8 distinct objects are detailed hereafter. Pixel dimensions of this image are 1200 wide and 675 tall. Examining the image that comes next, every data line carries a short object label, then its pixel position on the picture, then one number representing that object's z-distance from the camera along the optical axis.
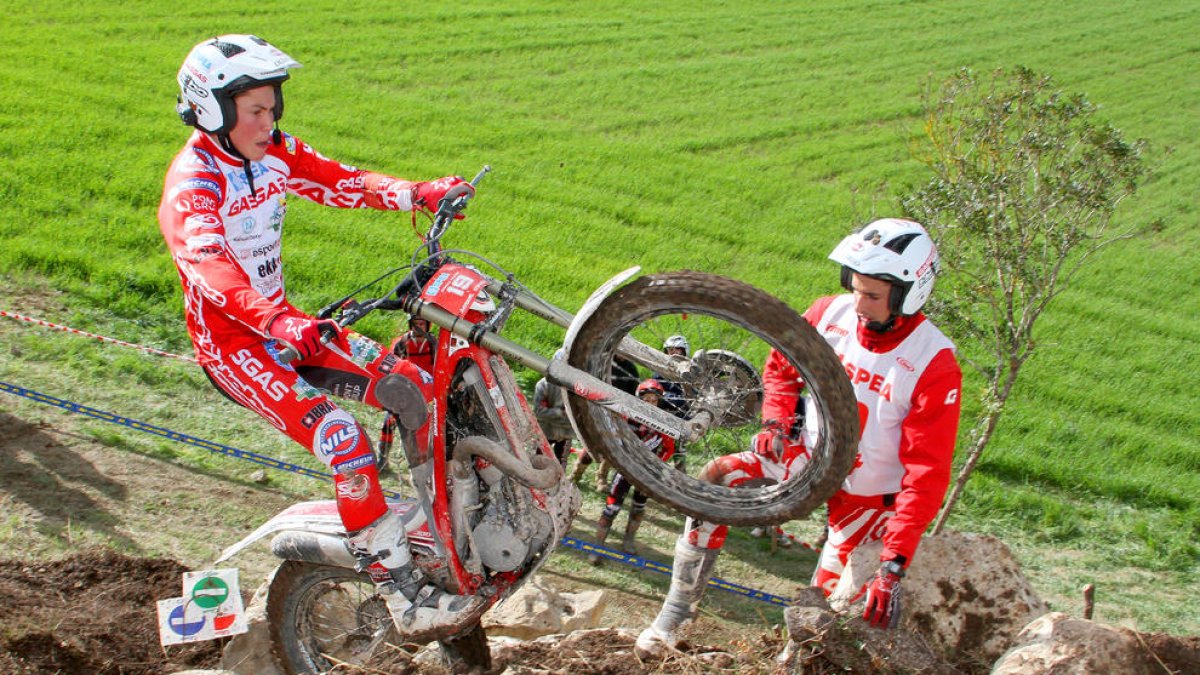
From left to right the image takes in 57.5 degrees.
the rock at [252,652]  5.55
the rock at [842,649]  4.25
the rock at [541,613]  6.10
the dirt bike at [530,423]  4.25
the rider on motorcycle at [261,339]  4.64
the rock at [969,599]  4.89
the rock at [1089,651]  4.09
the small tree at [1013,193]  6.86
